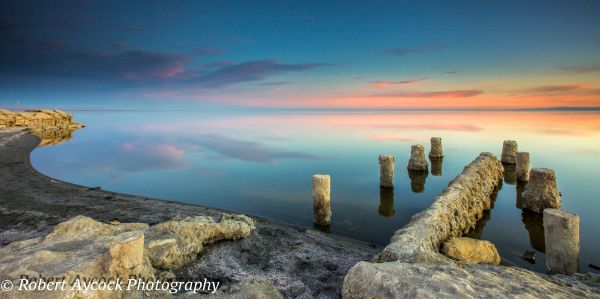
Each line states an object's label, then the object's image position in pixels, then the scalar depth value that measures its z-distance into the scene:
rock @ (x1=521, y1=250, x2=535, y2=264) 8.24
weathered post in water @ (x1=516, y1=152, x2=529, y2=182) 14.78
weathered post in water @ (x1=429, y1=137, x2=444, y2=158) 20.62
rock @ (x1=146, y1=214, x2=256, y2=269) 5.45
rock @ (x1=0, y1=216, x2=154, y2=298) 3.94
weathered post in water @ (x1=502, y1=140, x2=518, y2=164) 18.09
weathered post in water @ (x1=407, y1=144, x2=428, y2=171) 17.00
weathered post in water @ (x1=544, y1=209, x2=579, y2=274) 5.96
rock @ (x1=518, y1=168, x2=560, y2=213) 10.48
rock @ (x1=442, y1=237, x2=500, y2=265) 6.51
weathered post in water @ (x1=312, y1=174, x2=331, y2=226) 9.09
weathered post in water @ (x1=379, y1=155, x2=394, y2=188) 13.30
